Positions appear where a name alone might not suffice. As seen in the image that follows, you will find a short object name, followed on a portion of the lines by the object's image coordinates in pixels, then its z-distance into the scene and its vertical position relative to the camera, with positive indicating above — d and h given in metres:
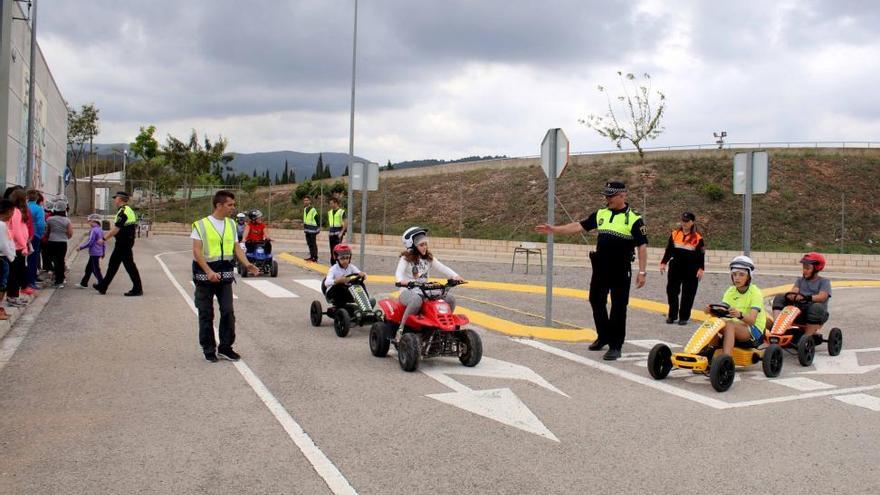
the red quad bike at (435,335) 7.57 -1.04
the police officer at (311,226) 20.20 +0.23
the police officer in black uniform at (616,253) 8.62 -0.12
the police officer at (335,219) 18.55 +0.40
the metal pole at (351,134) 22.74 +3.47
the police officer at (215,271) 7.88 -0.43
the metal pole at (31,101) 20.36 +3.61
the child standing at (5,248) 9.48 -0.30
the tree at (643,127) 48.22 +7.83
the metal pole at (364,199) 17.84 +0.91
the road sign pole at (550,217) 10.27 +0.35
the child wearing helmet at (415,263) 8.19 -0.29
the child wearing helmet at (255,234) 17.81 -0.04
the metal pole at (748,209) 11.08 +0.59
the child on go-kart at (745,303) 7.66 -0.60
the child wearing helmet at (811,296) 8.91 -0.58
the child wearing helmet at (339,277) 10.22 -0.58
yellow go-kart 6.98 -1.12
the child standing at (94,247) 14.29 -0.39
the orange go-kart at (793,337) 8.52 -1.05
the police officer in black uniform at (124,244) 13.31 -0.29
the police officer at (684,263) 11.57 -0.28
